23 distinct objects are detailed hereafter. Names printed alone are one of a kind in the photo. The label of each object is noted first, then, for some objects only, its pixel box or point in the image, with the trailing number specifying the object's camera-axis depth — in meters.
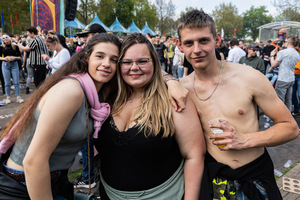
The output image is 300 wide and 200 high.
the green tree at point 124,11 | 48.09
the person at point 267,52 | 11.10
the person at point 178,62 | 9.82
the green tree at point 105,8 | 41.69
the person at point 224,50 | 8.91
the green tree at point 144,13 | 50.34
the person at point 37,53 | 6.89
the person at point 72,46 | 10.54
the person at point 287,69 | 6.12
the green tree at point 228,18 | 57.66
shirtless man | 1.65
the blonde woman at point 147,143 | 1.65
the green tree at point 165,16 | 50.31
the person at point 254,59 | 6.33
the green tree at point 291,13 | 25.68
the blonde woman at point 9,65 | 7.45
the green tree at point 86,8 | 40.72
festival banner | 12.10
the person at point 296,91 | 6.84
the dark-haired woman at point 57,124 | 1.40
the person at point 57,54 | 4.74
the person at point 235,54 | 7.84
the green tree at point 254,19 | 85.69
